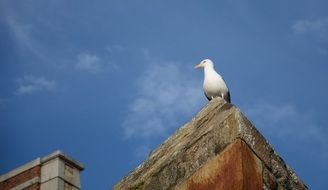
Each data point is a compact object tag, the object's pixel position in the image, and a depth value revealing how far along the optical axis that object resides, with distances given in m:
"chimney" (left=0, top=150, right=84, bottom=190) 13.89
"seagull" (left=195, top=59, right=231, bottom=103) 12.66
